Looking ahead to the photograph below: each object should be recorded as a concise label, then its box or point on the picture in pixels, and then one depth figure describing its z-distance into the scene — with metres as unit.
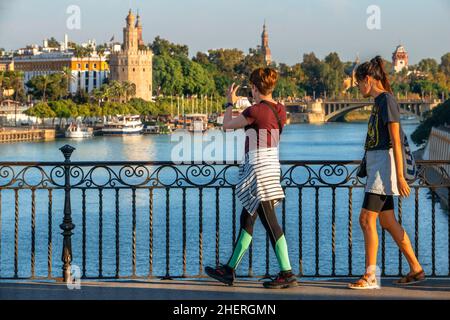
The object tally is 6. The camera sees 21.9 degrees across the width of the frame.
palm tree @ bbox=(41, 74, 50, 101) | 93.81
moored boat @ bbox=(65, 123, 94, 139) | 76.44
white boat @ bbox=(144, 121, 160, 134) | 86.12
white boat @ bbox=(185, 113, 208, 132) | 83.03
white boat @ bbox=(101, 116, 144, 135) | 80.81
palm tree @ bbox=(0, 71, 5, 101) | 94.94
